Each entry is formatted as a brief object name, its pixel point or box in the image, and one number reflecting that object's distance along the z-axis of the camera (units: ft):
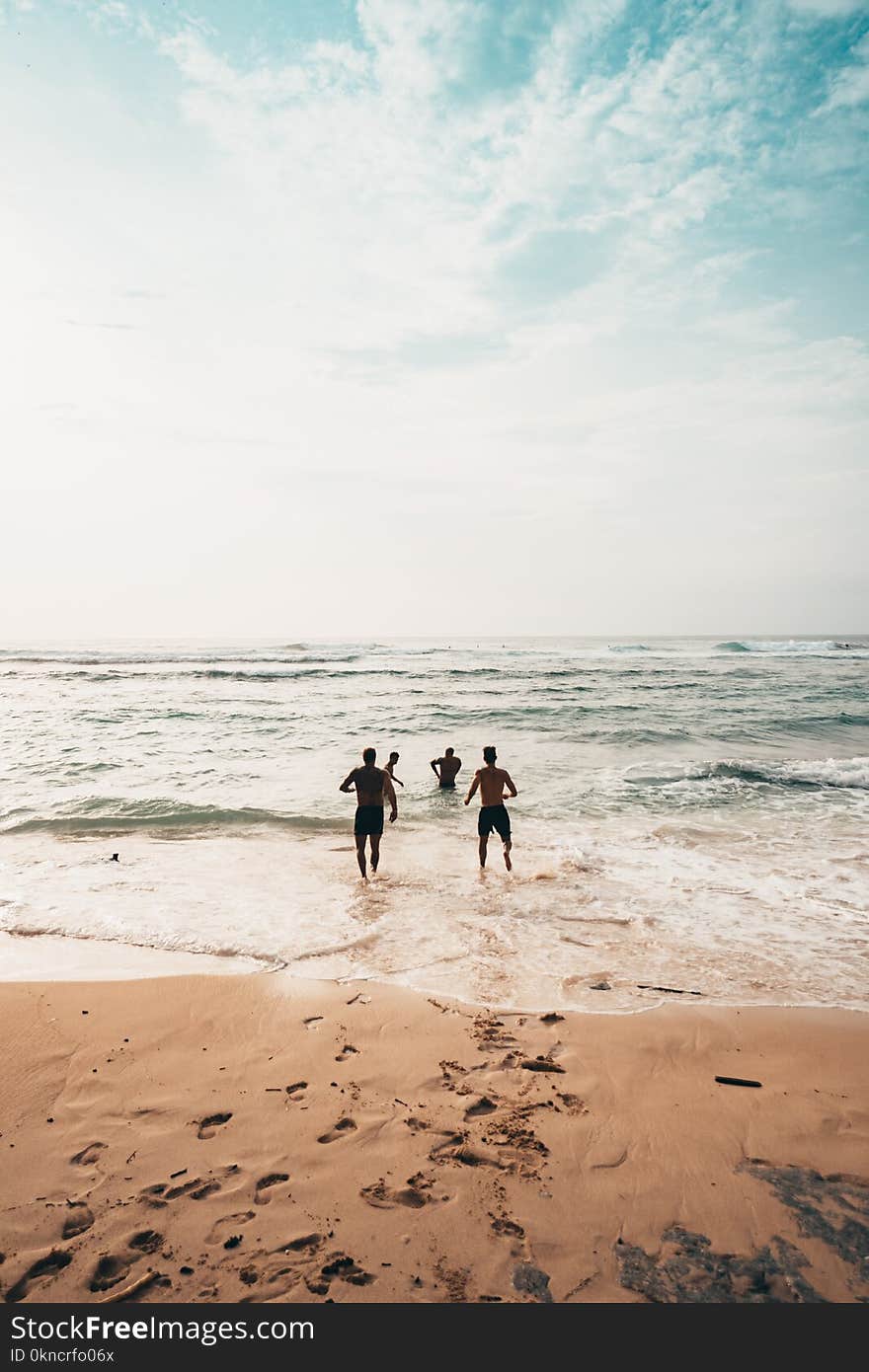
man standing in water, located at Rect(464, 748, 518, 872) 31.40
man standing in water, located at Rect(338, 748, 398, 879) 30.53
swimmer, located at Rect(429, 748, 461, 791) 46.78
